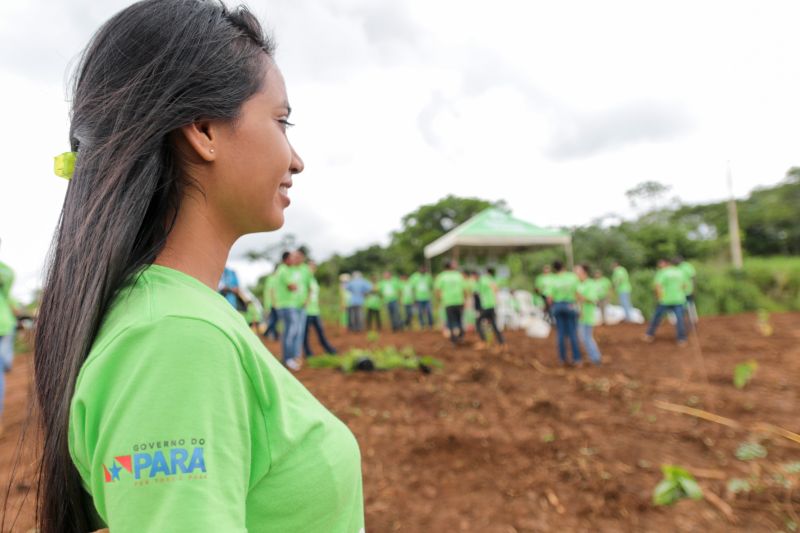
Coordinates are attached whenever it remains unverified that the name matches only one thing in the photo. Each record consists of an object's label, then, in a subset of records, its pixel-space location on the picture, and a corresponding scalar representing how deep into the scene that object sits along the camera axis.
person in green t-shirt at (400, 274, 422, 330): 14.18
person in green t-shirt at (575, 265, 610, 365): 7.55
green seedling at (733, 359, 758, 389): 5.73
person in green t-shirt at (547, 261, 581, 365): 7.38
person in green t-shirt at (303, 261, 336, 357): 7.88
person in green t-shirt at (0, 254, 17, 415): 4.15
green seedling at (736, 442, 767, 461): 3.52
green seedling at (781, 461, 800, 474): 3.21
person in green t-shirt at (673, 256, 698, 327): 9.73
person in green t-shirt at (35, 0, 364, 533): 0.52
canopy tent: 11.43
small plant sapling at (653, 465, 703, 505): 2.88
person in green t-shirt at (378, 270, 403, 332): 13.84
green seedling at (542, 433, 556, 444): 3.82
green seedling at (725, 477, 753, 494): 2.94
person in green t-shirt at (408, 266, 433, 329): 13.34
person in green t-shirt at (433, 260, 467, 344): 9.58
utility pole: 21.17
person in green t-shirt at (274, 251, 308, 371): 6.83
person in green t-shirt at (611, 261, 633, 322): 12.12
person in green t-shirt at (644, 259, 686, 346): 8.79
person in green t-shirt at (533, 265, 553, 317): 10.21
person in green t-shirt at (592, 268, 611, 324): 11.39
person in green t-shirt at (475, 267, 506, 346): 9.13
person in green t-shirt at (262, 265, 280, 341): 7.25
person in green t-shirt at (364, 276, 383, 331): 13.21
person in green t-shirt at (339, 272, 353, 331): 13.30
